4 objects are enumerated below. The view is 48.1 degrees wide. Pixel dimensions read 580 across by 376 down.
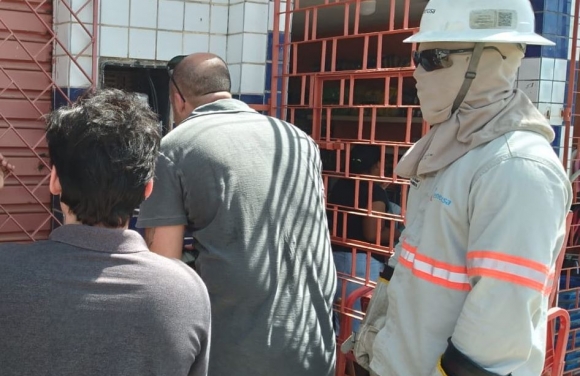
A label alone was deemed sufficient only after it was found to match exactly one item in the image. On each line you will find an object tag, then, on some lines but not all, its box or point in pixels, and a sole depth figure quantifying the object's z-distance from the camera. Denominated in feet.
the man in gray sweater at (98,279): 4.44
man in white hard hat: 5.68
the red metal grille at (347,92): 11.16
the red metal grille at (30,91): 12.29
